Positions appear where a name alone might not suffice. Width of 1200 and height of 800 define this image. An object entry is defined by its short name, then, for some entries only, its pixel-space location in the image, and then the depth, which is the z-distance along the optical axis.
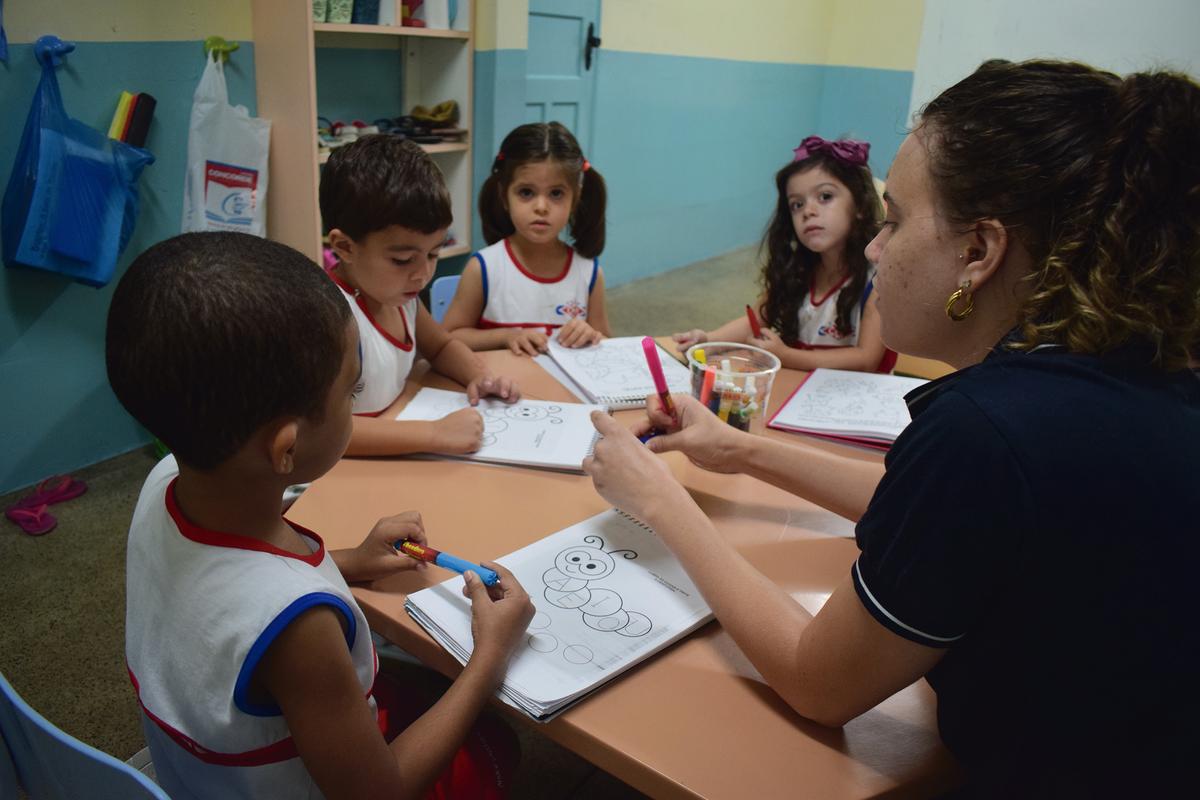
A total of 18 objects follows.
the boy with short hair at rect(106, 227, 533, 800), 0.66
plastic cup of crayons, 1.33
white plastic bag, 2.55
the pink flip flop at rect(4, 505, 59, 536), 2.21
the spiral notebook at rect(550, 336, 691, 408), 1.52
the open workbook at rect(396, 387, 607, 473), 1.23
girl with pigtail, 2.09
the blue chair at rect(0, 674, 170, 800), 0.55
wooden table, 0.71
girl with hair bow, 1.97
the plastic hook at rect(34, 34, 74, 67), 2.12
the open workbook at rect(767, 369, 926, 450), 1.40
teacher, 0.64
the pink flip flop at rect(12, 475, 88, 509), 2.31
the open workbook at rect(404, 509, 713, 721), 0.78
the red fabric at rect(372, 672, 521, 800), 0.93
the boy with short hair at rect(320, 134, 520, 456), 1.42
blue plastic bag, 2.12
